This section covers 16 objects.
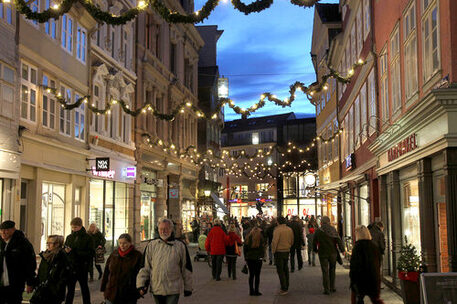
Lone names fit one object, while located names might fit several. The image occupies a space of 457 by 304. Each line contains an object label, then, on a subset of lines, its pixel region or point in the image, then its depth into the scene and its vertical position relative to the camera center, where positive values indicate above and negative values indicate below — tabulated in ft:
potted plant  34.91 -3.93
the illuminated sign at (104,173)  74.73 +5.32
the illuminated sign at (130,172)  88.43 +6.15
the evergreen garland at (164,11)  30.09 +10.40
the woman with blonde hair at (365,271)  31.12 -3.17
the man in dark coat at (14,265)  28.27 -2.42
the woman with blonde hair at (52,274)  26.78 -2.77
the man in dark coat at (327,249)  44.80 -2.86
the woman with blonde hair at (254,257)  44.27 -3.37
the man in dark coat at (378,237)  44.39 -1.98
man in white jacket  24.31 -2.34
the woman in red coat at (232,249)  55.58 -3.43
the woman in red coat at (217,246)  54.49 -3.09
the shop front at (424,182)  32.24 +1.90
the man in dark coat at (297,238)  64.18 -2.87
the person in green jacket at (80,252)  36.24 -2.42
